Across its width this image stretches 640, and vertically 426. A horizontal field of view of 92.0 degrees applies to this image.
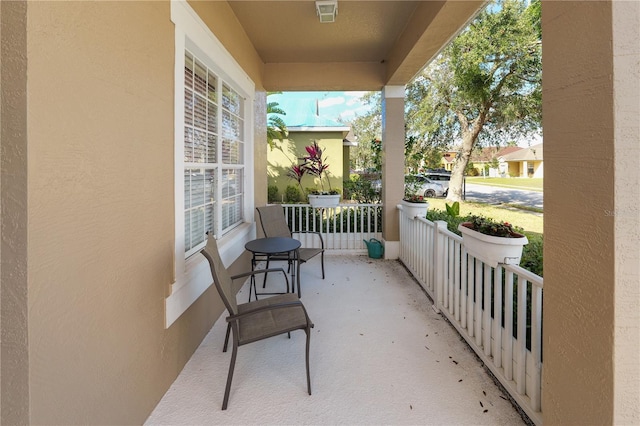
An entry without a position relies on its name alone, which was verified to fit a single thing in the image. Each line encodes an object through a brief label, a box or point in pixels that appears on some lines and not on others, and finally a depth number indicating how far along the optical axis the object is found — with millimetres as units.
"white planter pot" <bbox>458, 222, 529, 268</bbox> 2025
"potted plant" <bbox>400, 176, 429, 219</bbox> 4256
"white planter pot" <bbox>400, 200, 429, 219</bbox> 4246
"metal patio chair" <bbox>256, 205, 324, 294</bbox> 4277
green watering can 5344
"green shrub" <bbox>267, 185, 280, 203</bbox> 10751
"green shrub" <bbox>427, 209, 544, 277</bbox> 2512
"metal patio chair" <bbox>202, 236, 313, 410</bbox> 1962
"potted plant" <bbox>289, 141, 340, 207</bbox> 5586
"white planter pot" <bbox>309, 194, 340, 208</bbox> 5582
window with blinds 2723
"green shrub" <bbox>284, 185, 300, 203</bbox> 10672
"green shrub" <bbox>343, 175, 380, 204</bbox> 6320
